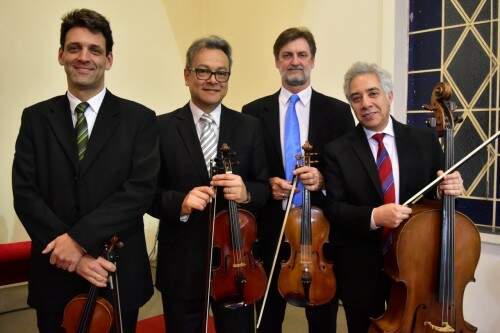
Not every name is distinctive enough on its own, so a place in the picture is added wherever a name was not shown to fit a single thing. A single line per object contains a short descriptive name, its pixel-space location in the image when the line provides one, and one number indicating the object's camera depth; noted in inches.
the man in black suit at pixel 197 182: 70.9
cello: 66.0
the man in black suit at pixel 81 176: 63.6
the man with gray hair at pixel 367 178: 73.7
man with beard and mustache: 85.0
